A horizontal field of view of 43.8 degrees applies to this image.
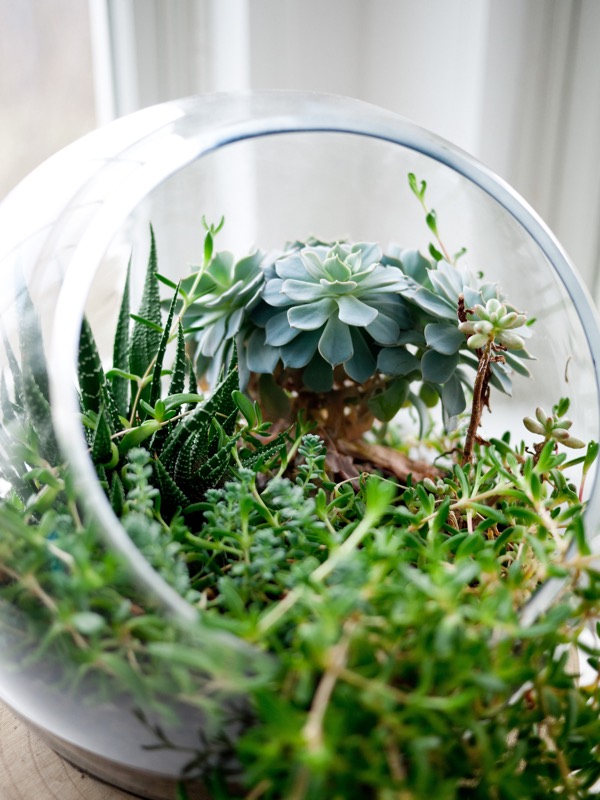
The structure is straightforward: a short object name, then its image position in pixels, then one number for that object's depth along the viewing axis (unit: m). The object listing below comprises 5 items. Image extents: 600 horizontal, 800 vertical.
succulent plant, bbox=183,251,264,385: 0.58
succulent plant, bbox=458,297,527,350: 0.50
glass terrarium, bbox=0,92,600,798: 0.33
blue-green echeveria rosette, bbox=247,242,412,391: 0.54
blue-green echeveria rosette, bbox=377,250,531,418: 0.56
